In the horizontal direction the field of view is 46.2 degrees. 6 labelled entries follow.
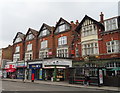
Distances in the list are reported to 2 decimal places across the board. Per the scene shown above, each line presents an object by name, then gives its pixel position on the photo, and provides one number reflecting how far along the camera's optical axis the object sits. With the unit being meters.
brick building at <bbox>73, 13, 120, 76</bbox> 21.95
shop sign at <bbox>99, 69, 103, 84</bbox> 18.92
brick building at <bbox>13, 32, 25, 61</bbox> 39.84
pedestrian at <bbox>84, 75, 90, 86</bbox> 19.74
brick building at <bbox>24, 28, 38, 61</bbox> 35.84
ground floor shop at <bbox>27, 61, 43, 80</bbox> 30.50
